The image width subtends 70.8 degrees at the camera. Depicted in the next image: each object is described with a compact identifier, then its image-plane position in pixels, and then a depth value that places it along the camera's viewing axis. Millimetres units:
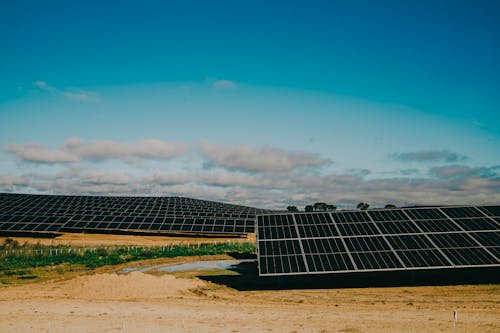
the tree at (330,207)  182875
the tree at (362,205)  183975
